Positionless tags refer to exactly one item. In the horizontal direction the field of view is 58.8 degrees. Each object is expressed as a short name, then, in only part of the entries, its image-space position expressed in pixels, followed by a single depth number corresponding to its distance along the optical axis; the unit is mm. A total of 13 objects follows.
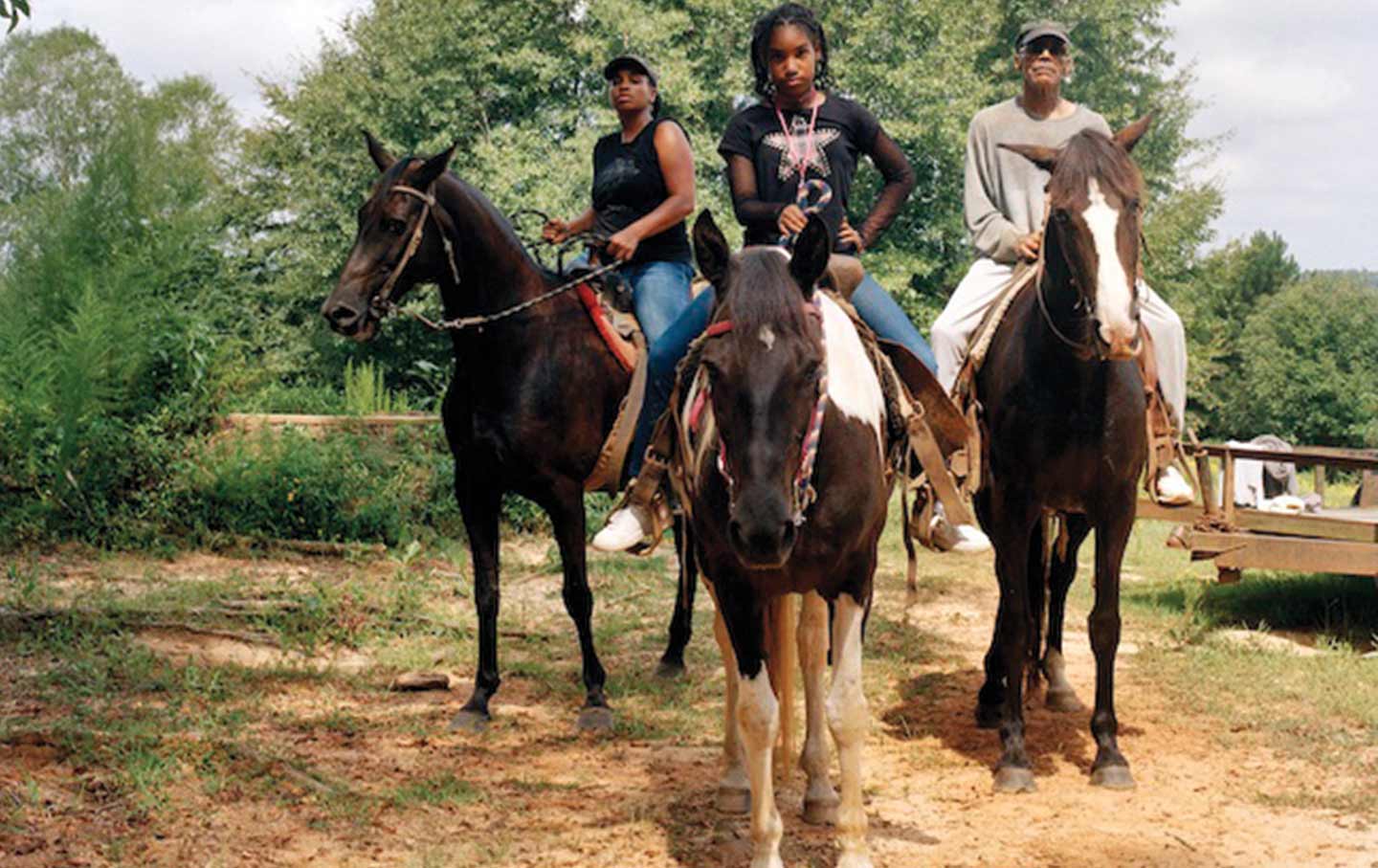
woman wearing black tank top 6562
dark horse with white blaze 4906
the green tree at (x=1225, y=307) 34938
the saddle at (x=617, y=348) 6320
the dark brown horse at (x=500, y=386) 6176
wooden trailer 8039
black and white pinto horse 3564
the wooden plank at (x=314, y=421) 11766
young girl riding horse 5191
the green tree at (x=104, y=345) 10516
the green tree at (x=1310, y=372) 44656
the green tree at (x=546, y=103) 24969
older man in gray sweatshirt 6082
